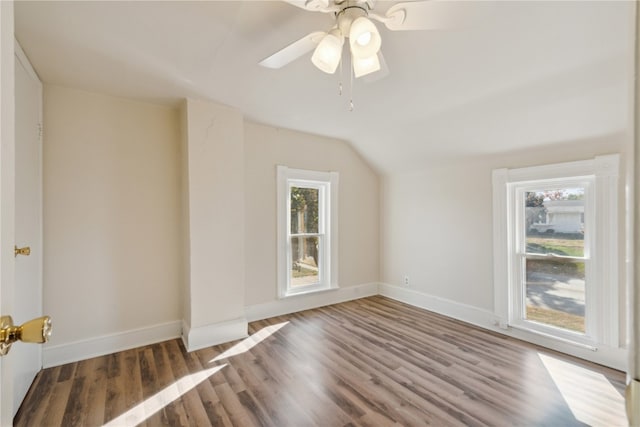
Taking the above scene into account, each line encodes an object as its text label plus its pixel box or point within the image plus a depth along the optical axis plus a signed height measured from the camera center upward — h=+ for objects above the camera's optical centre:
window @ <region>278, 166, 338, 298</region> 3.70 -0.24
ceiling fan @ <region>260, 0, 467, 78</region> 1.26 +0.88
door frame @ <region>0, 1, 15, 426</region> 0.61 +0.08
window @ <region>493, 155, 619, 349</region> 2.44 -0.37
